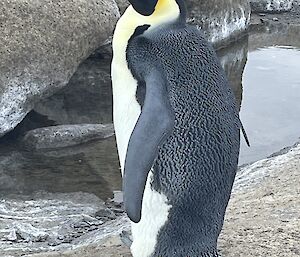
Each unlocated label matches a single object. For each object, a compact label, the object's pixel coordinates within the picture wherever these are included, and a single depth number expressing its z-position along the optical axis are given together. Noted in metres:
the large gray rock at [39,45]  6.76
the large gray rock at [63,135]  6.90
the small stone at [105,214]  5.44
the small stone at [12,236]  4.91
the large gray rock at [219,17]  10.45
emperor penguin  2.63
